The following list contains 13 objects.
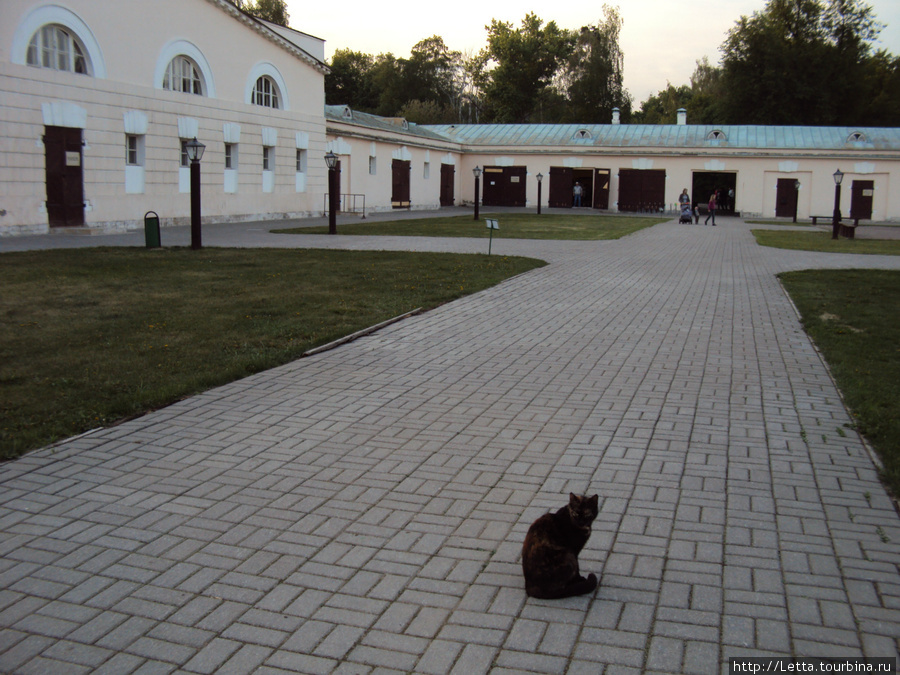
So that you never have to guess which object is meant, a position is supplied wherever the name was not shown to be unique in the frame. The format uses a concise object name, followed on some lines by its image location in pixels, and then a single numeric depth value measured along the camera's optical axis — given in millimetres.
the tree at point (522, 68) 73562
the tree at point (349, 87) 73812
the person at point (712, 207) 39328
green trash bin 18688
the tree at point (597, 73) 73688
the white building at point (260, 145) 22516
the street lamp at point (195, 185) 18859
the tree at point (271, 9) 68375
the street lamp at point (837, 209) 30297
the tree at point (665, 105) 84262
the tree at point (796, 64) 60562
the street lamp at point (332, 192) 25234
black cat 3643
